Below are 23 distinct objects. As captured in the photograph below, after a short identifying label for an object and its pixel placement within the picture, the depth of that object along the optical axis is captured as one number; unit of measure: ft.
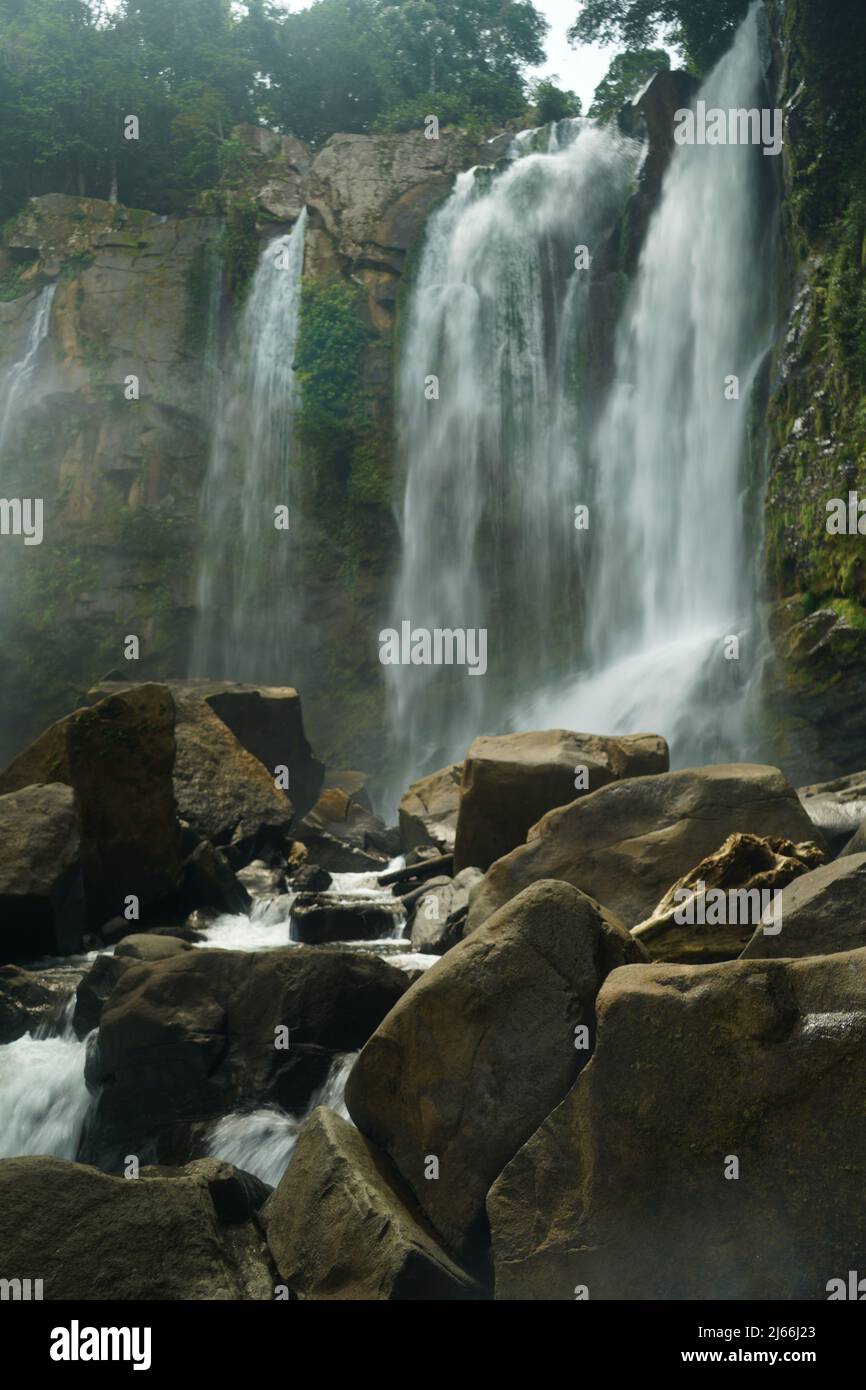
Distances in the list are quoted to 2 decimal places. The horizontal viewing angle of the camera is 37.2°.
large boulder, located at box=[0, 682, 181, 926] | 40.34
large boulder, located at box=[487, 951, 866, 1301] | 14.49
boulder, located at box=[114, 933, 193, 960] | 32.45
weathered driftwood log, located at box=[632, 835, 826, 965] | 24.85
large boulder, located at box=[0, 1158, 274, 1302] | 15.85
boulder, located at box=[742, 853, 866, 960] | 19.83
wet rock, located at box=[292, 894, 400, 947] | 38.60
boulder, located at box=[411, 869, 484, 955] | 35.12
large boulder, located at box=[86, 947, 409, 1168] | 25.52
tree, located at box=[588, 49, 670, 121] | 97.50
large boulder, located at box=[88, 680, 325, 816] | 60.39
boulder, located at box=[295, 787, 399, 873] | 52.85
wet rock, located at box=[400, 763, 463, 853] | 52.31
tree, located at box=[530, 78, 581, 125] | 111.14
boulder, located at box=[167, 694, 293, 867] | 47.78
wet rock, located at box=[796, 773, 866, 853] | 37.09
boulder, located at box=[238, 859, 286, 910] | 44.83
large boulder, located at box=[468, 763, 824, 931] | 29.63
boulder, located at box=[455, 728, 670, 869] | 40.19
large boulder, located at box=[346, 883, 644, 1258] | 18.60
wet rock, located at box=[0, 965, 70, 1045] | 30.25
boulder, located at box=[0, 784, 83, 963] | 34.78
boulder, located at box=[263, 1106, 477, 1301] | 16.63
